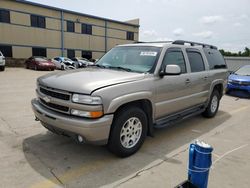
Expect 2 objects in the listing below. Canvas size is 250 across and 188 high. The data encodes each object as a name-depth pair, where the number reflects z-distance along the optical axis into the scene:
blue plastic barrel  2.31
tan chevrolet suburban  3.26
